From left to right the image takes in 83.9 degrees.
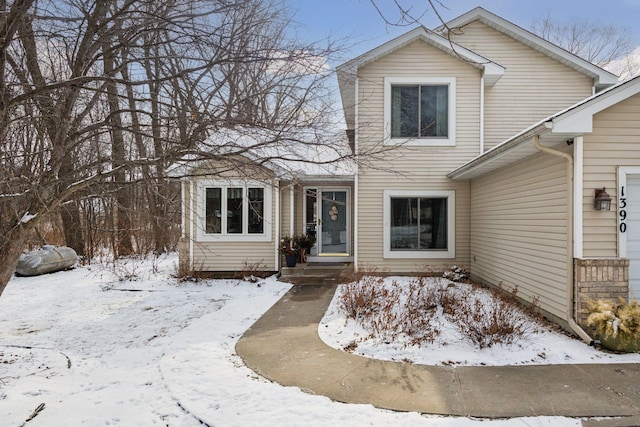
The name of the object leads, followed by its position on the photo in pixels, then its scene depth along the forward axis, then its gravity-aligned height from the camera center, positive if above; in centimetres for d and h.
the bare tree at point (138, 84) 373 +156
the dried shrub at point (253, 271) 1005 -158
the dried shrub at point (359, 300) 590 -147
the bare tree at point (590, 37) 1923 +999
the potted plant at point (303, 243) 1066 -83
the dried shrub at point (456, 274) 894 -149
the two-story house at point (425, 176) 904 +104
